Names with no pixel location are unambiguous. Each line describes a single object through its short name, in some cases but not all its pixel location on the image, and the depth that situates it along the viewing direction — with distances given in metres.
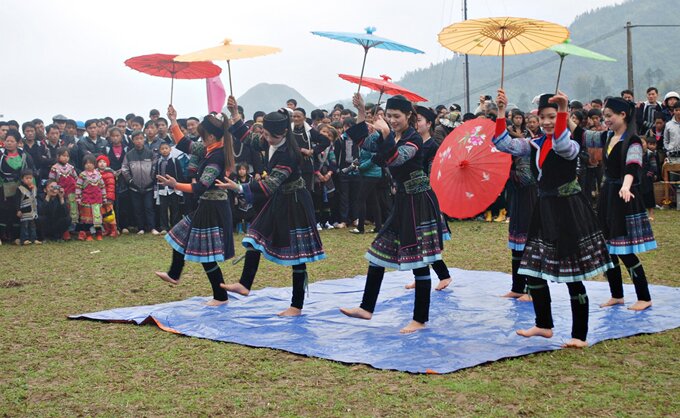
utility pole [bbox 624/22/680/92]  26.53
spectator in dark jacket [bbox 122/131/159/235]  13.54
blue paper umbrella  6.78
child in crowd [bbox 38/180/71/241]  12.81
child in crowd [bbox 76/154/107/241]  12.93
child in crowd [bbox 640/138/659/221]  13.34
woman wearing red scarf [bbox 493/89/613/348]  5.38
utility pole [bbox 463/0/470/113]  25.62
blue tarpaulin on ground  5.42
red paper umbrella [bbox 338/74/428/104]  7.80
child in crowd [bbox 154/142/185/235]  13.29
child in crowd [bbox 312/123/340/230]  13.41
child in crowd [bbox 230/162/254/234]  13.11
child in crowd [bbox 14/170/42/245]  12.48
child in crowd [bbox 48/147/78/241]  12.89
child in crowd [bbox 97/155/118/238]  13.23
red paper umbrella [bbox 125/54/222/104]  7.91
